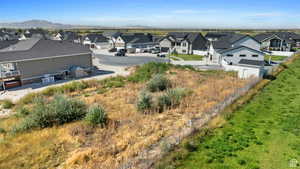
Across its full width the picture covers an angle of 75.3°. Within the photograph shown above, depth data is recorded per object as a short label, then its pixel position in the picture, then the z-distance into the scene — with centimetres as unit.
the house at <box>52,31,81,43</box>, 7066
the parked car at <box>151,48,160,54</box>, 5059
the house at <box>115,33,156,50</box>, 5629
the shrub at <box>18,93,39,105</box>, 1665
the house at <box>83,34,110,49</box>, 6421
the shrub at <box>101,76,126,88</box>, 2103
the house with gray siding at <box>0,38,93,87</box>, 2264
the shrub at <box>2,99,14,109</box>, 1591
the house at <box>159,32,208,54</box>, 4897
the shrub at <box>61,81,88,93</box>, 1984
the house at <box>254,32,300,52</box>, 4847
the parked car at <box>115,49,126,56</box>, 4684
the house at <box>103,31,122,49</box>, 6195
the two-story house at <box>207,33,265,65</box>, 3225
